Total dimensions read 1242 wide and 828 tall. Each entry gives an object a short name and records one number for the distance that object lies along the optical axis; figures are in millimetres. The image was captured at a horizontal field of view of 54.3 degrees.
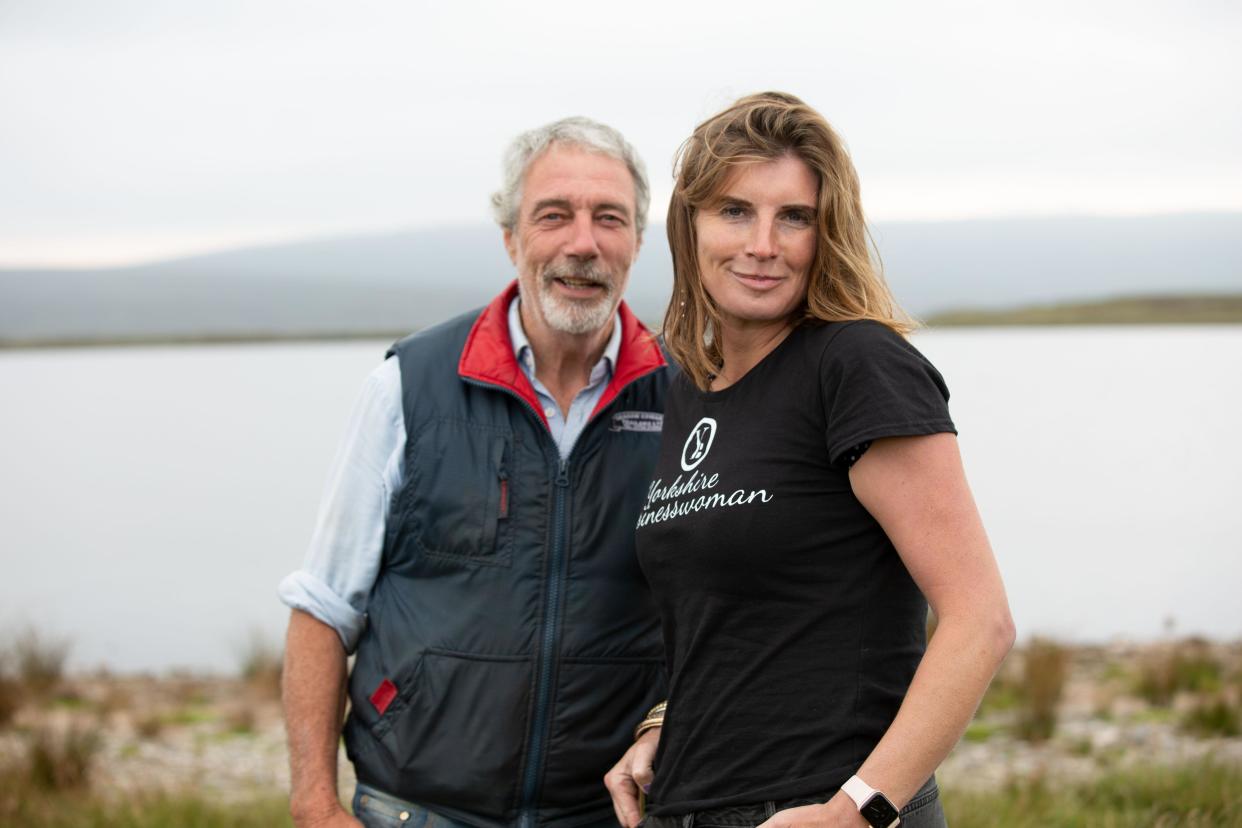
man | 2793
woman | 1943
